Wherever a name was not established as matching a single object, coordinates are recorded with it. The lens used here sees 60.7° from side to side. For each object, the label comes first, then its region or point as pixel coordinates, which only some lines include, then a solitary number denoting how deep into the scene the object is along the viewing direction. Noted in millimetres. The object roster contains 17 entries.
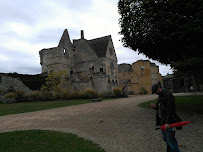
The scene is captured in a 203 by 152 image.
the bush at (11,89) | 26500
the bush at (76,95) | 25556
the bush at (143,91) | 39078
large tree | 7979
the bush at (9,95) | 23859
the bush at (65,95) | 25969
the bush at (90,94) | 25016
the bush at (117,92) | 25844
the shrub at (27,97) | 24961
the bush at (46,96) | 25688
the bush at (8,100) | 23109
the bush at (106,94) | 26061
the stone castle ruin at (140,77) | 41219
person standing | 3584
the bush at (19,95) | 24609
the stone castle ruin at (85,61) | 31844
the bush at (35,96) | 25203
